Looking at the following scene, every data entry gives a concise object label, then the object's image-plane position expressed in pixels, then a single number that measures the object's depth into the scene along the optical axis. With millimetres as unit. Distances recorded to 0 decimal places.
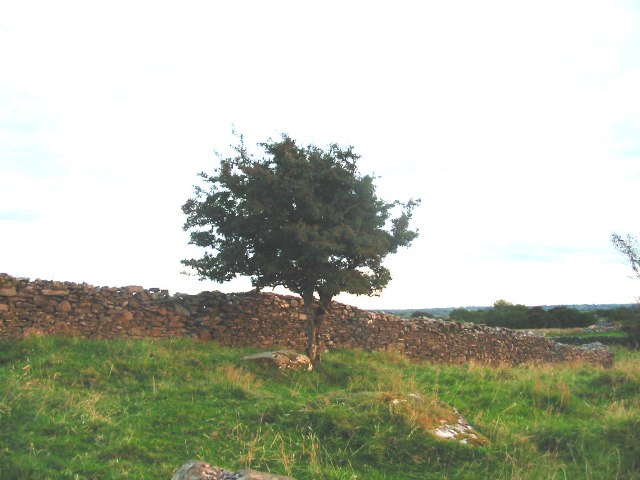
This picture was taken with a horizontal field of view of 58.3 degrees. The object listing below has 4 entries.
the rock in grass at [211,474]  4984
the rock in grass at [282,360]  13062
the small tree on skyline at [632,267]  36844
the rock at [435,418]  7852
